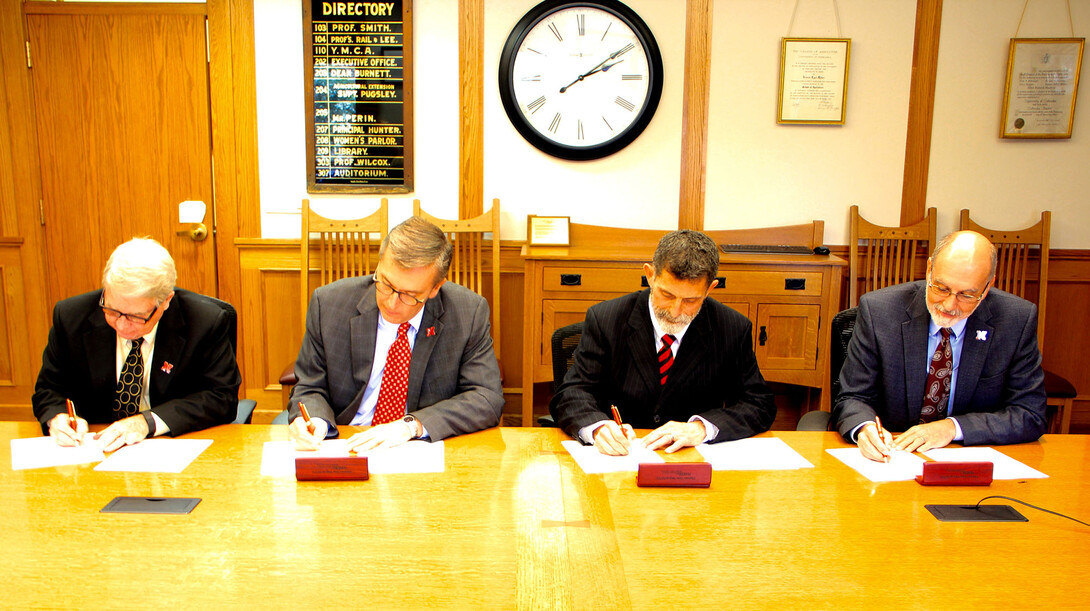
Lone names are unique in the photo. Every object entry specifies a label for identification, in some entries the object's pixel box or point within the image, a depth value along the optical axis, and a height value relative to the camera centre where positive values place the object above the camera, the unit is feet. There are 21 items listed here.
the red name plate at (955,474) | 4.77 -1.90
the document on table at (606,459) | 5.03 -2.00
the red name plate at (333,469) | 4.66 -1.90
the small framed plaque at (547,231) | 12.00 -0.48
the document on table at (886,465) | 4.96 -2.00
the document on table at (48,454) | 4.89 -1.98
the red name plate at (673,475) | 4.69 -1.91
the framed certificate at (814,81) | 11.90 +2.34
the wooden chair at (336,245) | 11.67 -0.79
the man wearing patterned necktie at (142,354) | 5.72 -1.49
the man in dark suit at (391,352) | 6.34 -1.50
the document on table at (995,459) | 5.03 -2.00
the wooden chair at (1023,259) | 11.81 -0.83
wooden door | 11.87 +1.24
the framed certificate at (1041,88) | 11.85 +2.28
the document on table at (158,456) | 4.87 -1.99
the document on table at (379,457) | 4.91 -1.99
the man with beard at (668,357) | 6.30 -1.52
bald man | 6.04 -1.38
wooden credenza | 10.77 -1.46
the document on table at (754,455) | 5.16 -2.02
